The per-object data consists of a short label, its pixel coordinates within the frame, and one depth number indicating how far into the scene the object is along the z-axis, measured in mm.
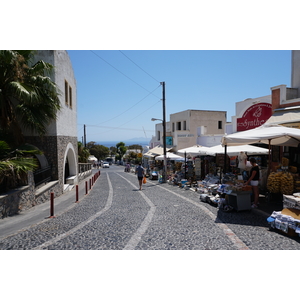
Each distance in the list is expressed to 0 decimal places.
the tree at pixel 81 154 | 27892
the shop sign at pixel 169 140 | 32375
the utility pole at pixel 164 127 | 19219
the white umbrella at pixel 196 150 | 14158
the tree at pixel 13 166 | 8430
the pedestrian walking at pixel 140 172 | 14910
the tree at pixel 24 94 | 10203
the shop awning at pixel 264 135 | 7254
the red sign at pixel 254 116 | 16391
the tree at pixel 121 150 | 85350
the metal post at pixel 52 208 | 8366
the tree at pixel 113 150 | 106312
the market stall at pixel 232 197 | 7715
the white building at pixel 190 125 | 31797
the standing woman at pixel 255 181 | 8117
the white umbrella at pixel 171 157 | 20094
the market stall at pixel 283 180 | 5523
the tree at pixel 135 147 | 87200
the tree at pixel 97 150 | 80706
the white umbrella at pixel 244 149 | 11461
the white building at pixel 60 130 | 13547
